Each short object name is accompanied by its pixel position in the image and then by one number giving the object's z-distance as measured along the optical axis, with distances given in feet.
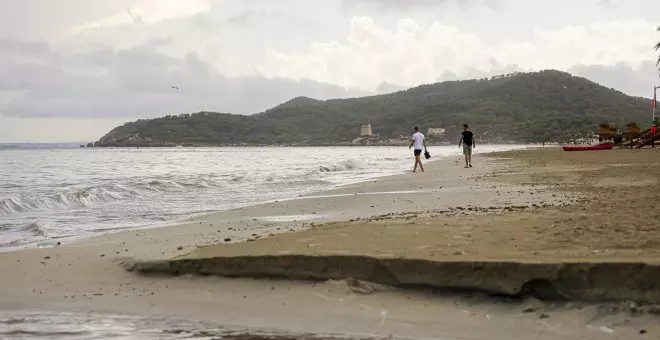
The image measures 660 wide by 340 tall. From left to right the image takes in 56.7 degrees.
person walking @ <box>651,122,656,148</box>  109.55
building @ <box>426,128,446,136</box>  458.91
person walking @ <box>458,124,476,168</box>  79.71
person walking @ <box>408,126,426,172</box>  79.25
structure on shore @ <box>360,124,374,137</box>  504.43
